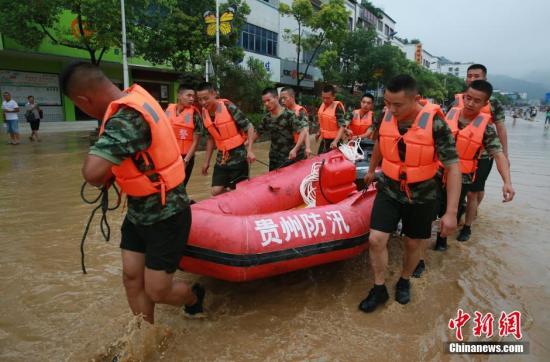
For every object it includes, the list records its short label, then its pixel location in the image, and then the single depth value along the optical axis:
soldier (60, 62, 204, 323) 1.68
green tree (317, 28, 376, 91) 25.14
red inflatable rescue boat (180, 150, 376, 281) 2.56
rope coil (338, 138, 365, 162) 4.30
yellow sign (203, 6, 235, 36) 12.38
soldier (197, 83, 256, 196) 3.93
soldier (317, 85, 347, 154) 5.72
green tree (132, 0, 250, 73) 11.93
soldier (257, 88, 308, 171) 4.16
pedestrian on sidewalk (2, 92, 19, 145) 9.95
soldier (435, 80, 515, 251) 3.31
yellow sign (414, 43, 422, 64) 52.30
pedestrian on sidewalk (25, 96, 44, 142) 10.83
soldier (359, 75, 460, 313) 2.41
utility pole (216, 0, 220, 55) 11.84
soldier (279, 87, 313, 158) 4.40
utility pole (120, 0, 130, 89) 9.76
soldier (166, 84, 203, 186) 4.23
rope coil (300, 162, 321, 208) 3.90
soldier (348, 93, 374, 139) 6.41
